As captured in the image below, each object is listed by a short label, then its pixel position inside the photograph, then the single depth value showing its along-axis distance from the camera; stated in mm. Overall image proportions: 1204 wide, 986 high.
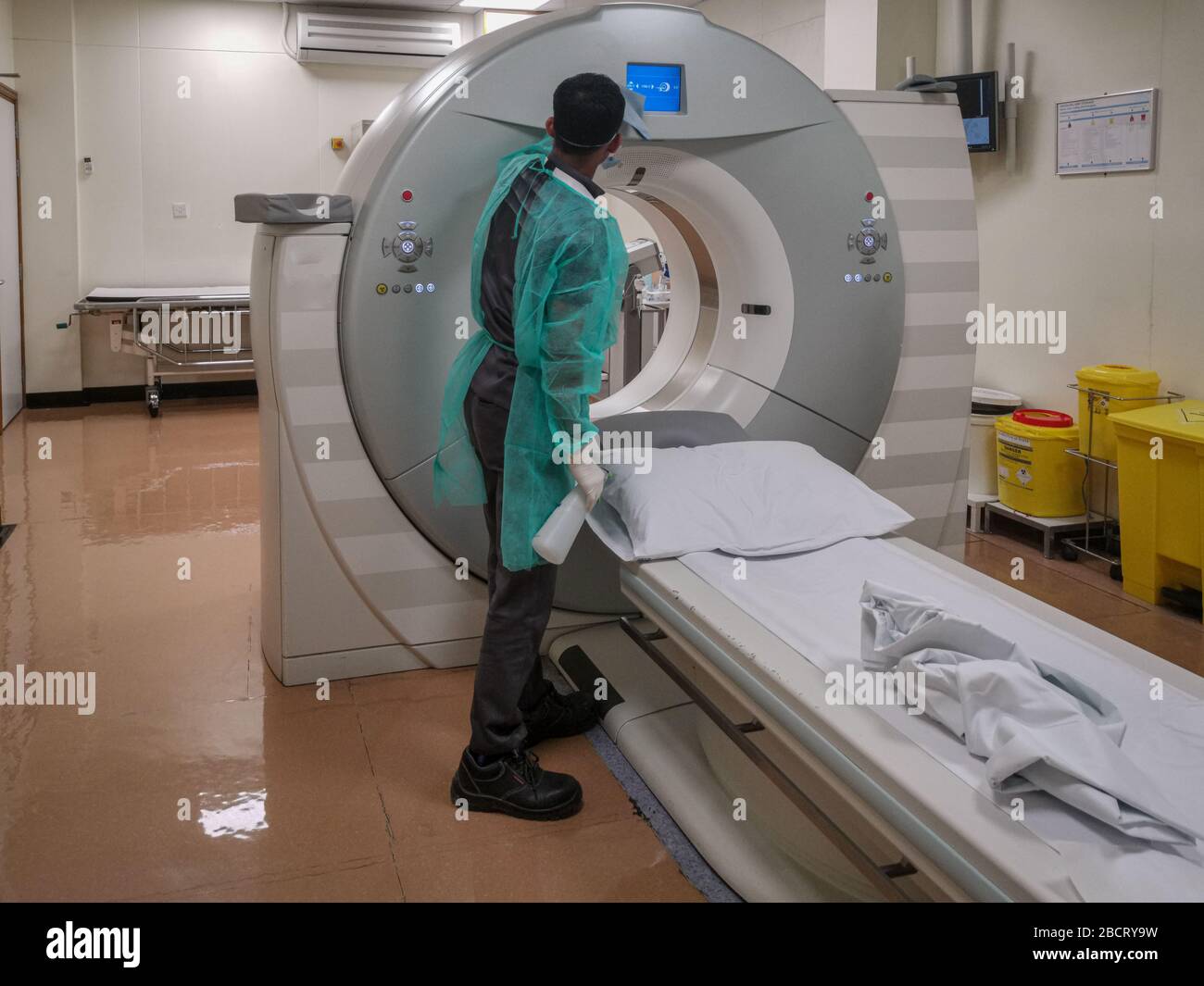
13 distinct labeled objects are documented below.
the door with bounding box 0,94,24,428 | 5637
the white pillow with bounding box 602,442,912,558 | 2244
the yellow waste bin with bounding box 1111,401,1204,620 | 3133
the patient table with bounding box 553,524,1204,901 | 1260
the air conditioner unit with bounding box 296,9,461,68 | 6449
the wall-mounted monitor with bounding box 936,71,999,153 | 4059
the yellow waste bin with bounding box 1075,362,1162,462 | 3557
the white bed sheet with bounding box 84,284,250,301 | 6117
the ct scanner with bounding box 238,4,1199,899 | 2377
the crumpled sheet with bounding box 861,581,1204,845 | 1280
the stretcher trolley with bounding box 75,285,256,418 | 5961
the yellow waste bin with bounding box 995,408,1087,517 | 3795
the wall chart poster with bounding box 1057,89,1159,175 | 3590
